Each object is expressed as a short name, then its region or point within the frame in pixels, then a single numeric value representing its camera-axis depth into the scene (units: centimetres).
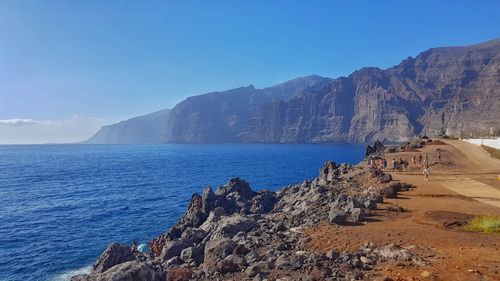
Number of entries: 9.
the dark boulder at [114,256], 2691
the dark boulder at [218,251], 1859
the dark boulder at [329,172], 4411
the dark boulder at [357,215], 2250
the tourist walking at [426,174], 3793
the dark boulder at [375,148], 8141
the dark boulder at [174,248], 2658
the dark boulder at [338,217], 2236
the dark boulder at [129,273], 1470
